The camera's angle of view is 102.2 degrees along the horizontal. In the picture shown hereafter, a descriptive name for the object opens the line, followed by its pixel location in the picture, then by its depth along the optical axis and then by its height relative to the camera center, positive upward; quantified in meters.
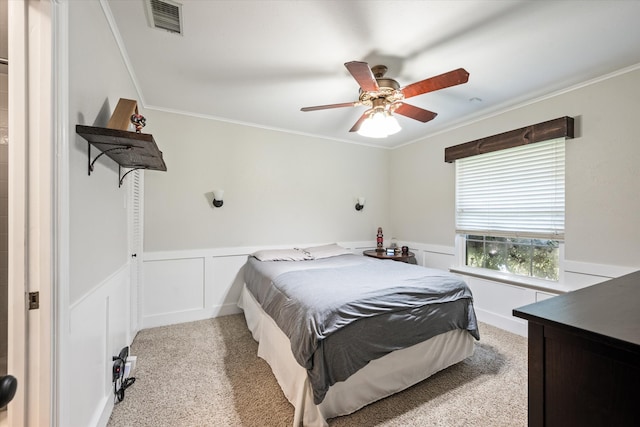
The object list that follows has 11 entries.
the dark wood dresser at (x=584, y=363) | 0.68 -0.43
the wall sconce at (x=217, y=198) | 3.23 +0.17
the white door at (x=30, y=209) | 0.97 +0.01
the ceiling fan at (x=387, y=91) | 1.70 +0.93
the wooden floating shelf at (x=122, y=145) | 1.27 +0.38
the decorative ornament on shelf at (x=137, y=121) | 1.59 +0.57
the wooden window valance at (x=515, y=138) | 2.50 +0.83
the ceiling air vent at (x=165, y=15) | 1.58 +1.28
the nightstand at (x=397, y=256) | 3.88 -0.67
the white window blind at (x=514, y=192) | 2.65 +0.24
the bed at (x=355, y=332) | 1.55 -0.83
